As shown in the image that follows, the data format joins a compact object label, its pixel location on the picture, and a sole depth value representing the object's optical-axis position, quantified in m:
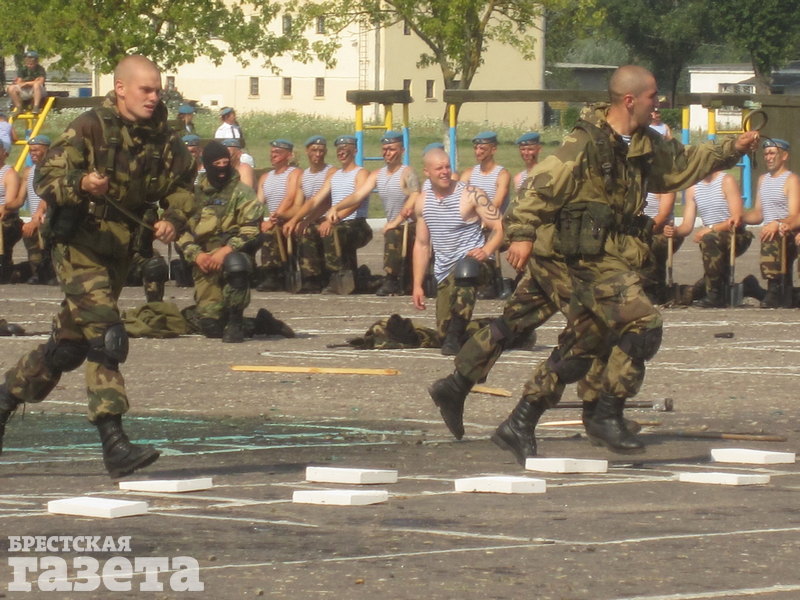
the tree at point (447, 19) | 84.35
